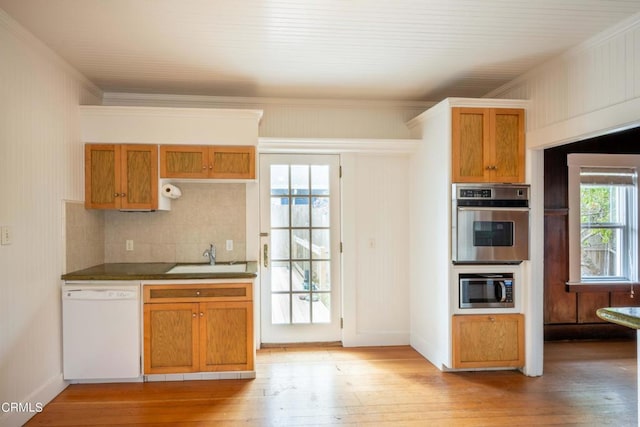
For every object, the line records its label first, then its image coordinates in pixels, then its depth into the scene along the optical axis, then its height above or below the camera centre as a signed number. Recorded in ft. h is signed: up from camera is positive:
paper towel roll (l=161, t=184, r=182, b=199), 12.13 +0.60
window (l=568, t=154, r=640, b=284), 14.93 -0.38
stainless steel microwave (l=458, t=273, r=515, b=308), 11.61 -2.20
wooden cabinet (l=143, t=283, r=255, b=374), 10.98 -3.06
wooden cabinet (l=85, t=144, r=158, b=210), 11.75 +1.00
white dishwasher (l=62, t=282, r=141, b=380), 10.64 -3.05
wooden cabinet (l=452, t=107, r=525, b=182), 11.48 +1.81
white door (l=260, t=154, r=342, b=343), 14.06 -1.24
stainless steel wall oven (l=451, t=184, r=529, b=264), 11.41 -0.36
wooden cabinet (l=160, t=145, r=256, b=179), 12.00 +1.44
